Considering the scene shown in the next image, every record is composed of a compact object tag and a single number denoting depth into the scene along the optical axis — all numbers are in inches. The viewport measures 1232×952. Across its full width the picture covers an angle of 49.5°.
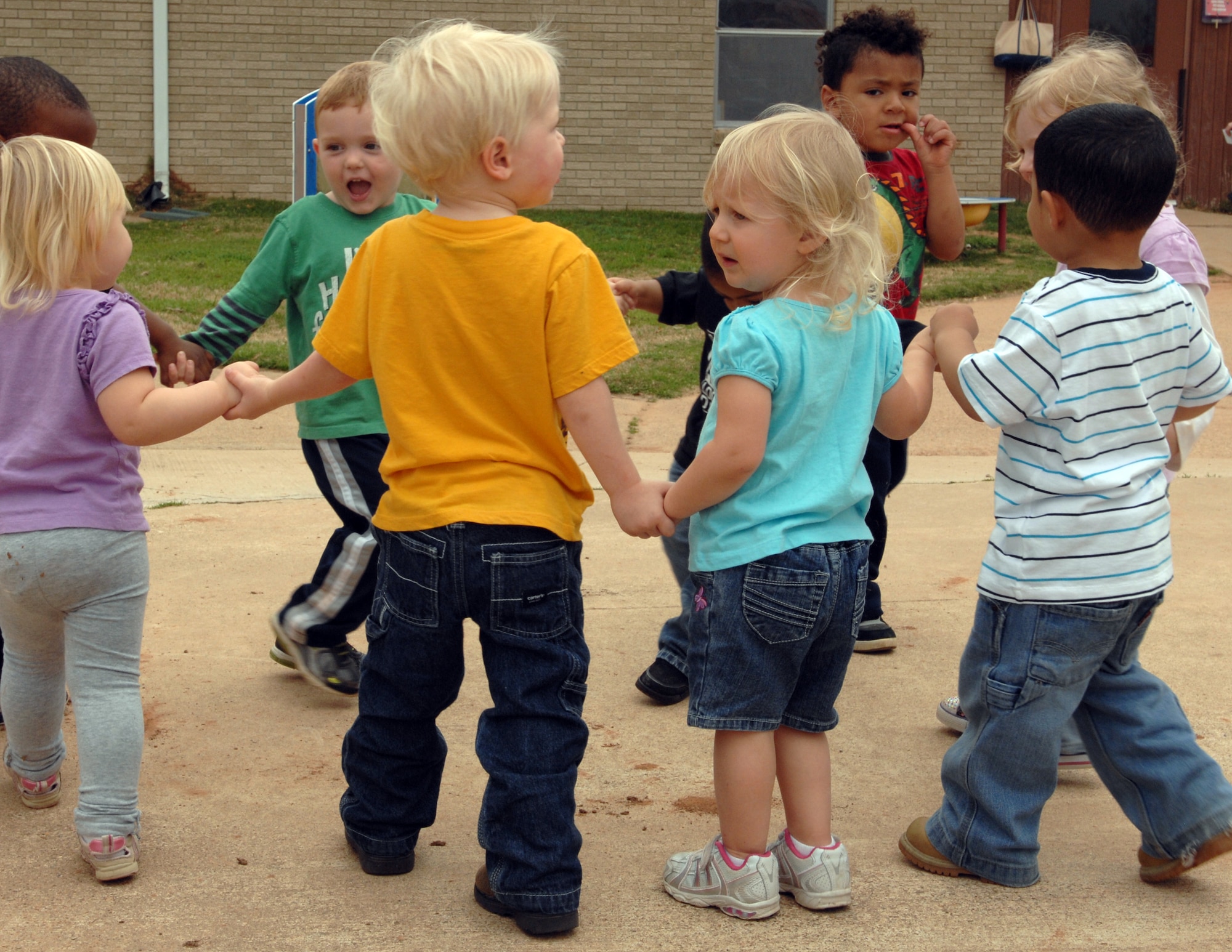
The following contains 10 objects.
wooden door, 596.4
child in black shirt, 133.0
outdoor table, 431.2
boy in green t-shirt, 136.0
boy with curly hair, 146.4
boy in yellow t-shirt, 92.3
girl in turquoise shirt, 93.5
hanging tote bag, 561.6
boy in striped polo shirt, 96.3
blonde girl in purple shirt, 100.2
